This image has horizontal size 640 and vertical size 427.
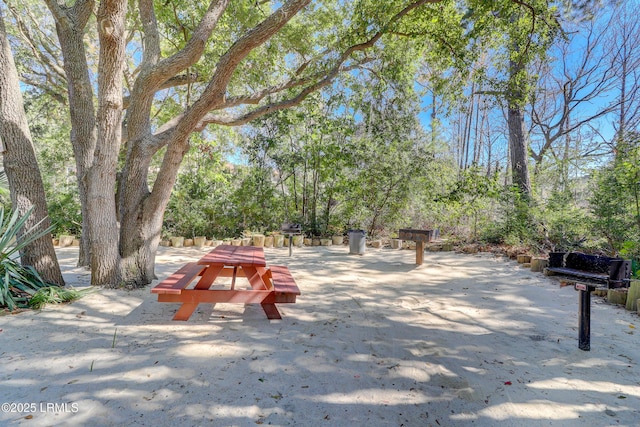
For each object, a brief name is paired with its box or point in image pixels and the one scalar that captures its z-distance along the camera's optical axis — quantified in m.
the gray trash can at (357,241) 6.68
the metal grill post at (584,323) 2.31
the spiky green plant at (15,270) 2.83
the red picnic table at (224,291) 2.53
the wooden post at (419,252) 5.60
